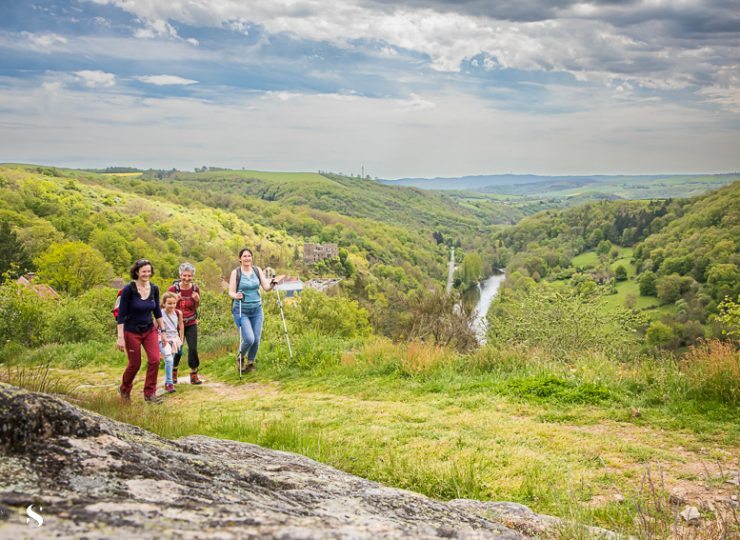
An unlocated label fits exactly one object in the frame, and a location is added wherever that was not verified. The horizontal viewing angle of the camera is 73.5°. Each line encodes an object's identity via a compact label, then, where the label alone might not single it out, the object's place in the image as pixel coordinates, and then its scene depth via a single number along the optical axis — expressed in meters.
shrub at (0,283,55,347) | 16.42
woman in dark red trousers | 7.51
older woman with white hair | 9.66
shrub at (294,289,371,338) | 26.90
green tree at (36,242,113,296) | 37.91
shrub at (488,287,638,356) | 22.53
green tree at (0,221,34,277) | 42.94
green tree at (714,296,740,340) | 18.04
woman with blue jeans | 9.98
